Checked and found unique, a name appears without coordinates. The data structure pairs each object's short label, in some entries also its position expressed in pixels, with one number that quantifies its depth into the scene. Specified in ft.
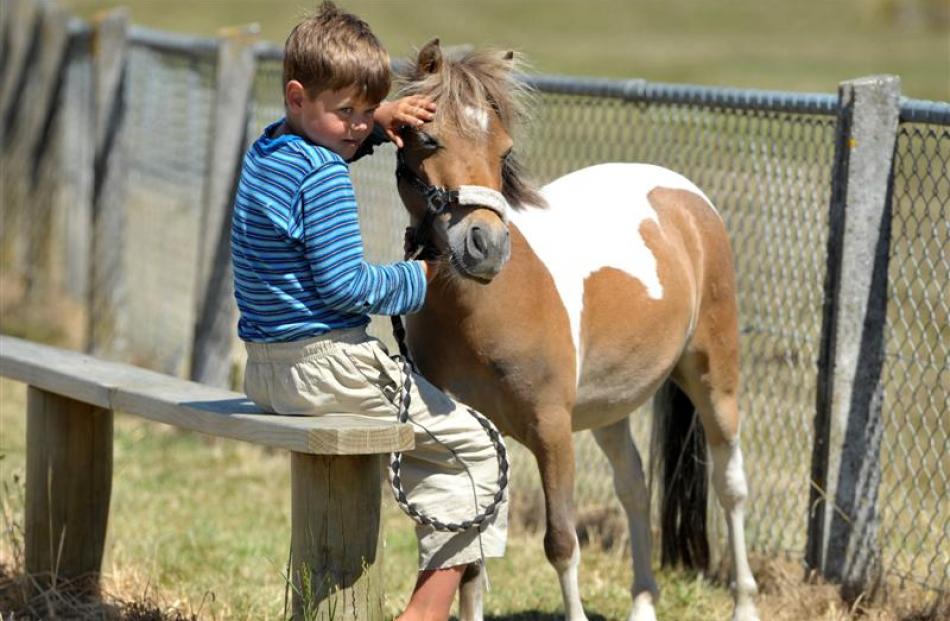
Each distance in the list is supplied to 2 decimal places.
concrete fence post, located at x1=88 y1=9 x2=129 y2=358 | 56.75
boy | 22.71
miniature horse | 24.57
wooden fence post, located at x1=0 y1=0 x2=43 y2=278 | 68.59
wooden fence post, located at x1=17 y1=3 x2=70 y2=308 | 65.51
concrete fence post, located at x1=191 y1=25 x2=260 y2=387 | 48.32
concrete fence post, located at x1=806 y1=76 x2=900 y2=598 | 32.09
